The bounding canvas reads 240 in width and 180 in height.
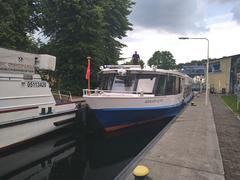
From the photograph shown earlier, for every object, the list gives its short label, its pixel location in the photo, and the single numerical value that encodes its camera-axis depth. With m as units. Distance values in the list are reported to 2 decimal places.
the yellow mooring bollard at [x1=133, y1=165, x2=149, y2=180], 3.49
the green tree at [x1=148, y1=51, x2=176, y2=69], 77.73
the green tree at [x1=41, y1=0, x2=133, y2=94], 14.79
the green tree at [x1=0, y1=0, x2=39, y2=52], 12.40
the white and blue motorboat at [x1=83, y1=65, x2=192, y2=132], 8.25
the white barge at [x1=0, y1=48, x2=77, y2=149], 6.85
